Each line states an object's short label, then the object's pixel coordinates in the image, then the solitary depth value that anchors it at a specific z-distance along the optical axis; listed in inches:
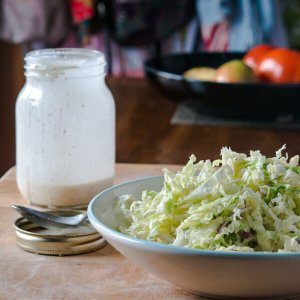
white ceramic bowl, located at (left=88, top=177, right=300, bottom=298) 20.1
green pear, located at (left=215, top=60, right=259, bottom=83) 46.4
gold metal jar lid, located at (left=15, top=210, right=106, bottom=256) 25.2
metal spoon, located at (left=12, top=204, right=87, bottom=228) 26.4
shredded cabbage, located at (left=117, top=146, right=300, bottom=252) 21.8
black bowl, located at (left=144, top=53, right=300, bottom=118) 44.8
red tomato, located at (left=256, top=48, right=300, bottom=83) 47.2
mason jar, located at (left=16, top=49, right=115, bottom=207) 29.3
